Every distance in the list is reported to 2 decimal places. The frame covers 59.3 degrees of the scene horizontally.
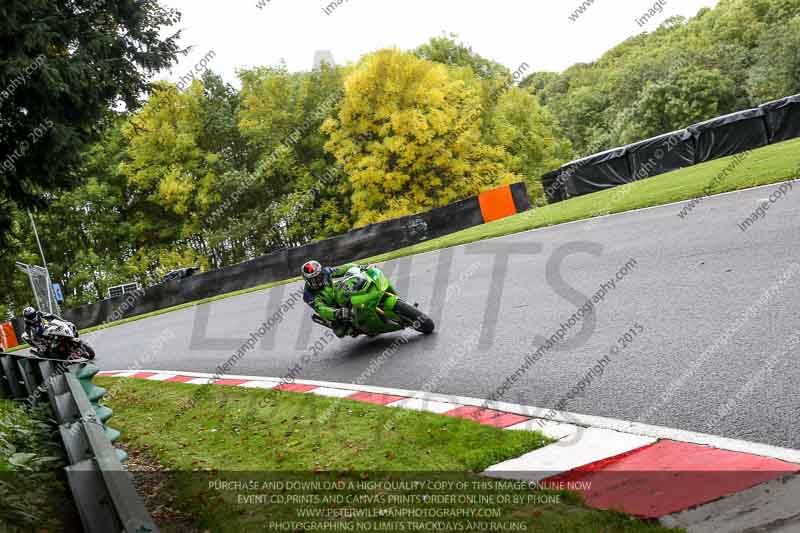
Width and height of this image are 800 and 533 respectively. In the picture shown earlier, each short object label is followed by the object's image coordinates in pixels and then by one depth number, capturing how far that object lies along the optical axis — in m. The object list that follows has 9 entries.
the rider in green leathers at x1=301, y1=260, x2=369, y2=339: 10.36
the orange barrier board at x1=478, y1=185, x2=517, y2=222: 25.03
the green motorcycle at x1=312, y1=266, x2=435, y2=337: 9.90
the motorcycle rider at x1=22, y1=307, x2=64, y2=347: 13.97
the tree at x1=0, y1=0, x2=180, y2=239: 9.05
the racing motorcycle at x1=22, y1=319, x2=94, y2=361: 13.59
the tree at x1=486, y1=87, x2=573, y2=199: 47.25
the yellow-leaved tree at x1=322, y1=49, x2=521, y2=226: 39.25
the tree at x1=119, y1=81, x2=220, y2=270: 44.06
